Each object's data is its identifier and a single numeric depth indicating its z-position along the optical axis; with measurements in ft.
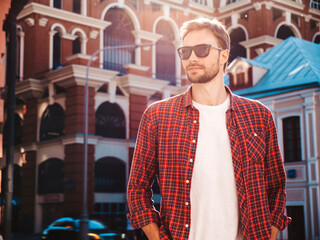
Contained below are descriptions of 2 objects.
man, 8.41
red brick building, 84.23
